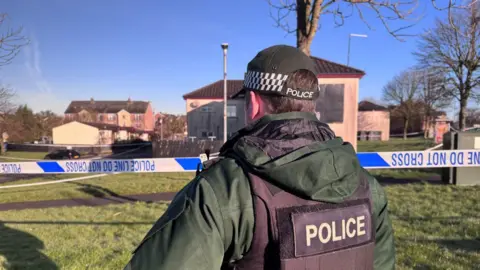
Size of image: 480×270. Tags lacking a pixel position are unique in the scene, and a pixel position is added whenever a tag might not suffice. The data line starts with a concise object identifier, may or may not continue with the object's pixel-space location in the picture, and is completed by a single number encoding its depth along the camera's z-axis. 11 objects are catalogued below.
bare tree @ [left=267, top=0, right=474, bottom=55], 4.77
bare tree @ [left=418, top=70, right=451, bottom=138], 25.20
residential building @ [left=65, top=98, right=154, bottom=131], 81.25
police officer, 1.05
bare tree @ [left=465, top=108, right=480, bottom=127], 40.22
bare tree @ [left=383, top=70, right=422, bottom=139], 49.31
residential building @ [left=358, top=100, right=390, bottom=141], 57.34
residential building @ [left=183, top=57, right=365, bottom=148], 24.06
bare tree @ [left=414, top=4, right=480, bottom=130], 21.44
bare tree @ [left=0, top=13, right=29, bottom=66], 5.49
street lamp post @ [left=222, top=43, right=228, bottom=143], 13.36
